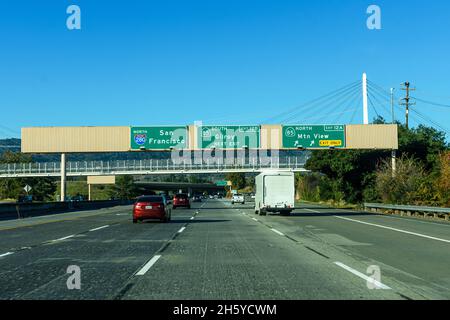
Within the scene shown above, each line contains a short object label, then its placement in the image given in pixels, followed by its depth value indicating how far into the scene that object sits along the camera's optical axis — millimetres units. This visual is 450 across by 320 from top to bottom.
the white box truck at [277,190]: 37719
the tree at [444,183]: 38781
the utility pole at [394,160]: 49344
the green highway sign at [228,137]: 53719
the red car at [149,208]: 29578
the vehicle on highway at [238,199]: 81312
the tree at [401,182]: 45409
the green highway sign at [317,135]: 53688
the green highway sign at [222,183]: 154850
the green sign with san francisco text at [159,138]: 54250
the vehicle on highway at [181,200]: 58594
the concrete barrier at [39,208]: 41194
